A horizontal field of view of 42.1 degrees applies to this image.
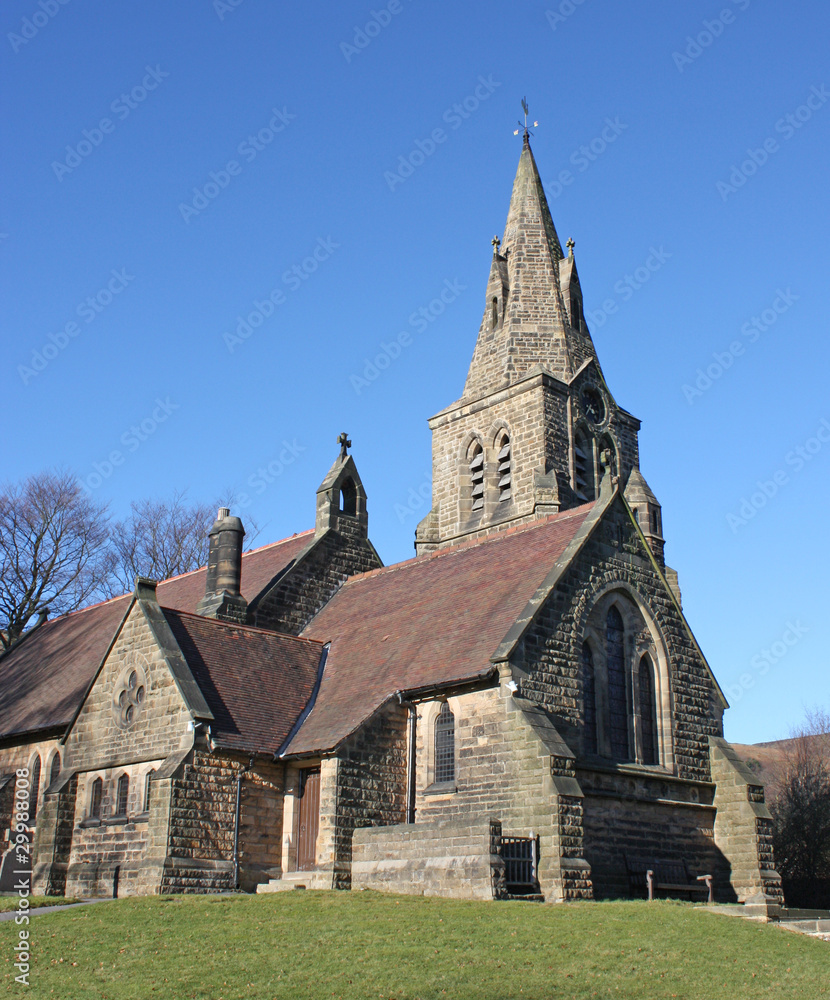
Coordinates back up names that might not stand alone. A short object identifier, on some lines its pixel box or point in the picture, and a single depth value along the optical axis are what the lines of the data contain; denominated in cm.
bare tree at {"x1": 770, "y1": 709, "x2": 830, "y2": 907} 3378
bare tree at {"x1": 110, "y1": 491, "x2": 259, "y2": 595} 4816
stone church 2006
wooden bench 2078
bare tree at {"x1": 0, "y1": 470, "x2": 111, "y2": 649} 4328
